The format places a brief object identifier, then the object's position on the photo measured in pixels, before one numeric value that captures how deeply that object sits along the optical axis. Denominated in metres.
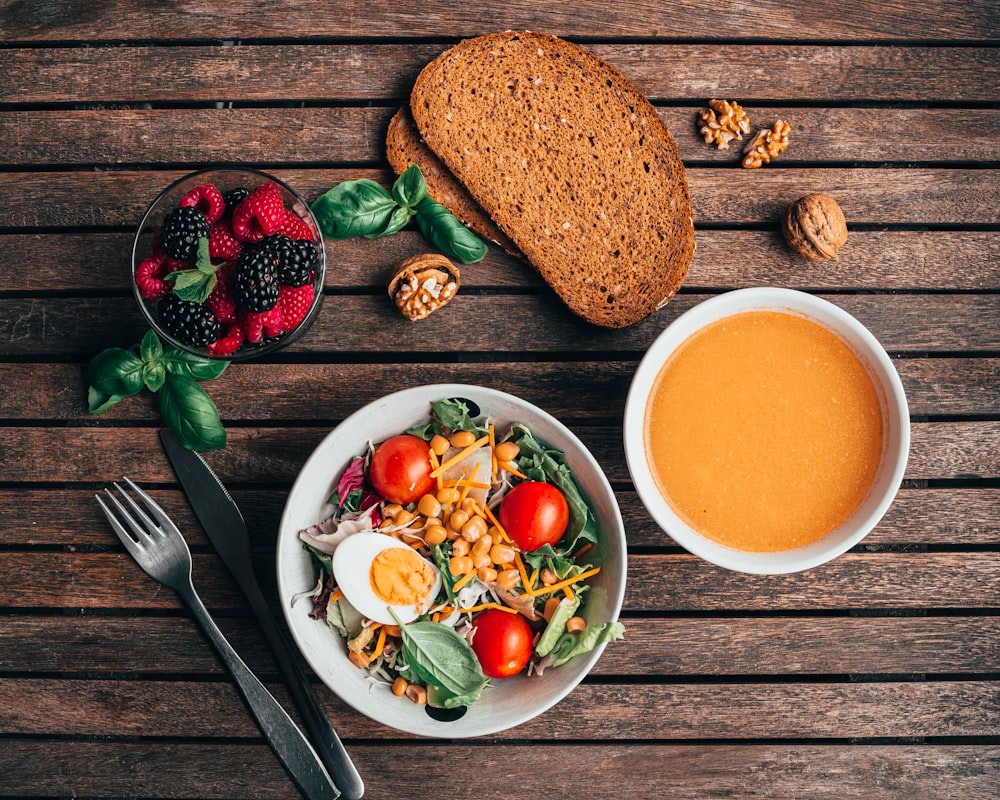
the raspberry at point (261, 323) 0.69
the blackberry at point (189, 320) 0.69
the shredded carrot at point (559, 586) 0.71
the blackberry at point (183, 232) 0.68
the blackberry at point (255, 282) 0.68
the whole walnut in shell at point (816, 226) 0.75
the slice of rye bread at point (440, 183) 0.76
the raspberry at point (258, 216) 0.70
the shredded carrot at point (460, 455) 0.72
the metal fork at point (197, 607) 0.74
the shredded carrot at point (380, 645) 0.71
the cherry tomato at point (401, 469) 0.71
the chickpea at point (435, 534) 0.71
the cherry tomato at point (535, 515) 0.71
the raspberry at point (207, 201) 0.70
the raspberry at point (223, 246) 0.70
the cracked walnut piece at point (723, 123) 0.76
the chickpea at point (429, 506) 0.71
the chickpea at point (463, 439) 0.71
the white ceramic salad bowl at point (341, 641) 0.71
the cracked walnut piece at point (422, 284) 0.75
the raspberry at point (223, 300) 0.70
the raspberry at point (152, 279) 0.70
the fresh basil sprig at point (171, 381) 0.74
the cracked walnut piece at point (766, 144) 0.76
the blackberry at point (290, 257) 0.69
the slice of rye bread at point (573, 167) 0.76
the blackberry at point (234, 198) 0.72
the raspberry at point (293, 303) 0.70
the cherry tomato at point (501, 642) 0.71
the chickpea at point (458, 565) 0.71
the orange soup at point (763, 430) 0.71
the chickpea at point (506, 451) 0.72
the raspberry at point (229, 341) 0.70
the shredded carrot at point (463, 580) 0.71
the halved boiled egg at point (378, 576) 0.70
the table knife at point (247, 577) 0.75
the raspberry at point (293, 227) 0.71
